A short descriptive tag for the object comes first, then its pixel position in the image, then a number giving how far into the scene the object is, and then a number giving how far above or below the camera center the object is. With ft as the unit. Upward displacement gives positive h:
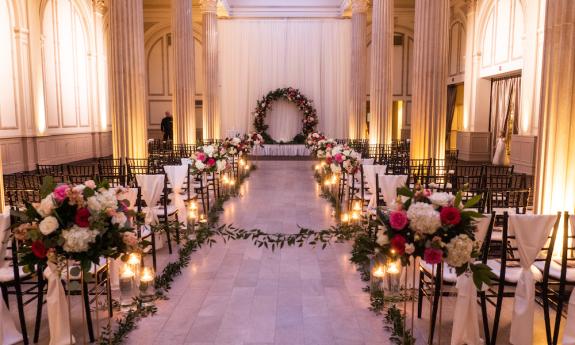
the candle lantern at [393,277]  14.44 -4.60
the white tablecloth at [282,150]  63.87 -3.41
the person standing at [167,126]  63.31 -0.27
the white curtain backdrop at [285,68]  68.74 +7.89
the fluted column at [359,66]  58.44 +7.00
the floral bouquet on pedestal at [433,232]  9.02 -2.06
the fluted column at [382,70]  44.62 +5.09
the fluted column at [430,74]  29.04 +2.99
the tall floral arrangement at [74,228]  9.30 -2.01
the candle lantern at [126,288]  14.14 -4.74
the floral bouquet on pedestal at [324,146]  34.96 -1.59
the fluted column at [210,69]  56.54 +6.51
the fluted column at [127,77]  27.78 +2.70
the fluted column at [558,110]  14.78 +0.44
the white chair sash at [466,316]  11.49 -4.51
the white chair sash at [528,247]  11.66 -2.92
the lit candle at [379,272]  14.92 -4.57
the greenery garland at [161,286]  12.46 -5.24
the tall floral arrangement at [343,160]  26.00 -1.98
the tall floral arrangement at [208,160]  25.23 -1.97
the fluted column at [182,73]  45.14 +4.85
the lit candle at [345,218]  24.47 -4.81
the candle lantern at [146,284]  15.06 -4.96
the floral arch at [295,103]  66.99 +1.80
